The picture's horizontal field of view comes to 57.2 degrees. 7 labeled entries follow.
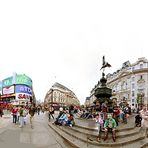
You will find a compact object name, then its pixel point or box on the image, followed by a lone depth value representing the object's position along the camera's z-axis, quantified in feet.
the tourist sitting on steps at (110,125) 22.45
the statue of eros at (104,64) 40.68
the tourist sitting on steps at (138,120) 28.33
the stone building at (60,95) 245.43
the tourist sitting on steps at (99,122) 23.66
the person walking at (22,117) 34.85
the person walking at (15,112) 39.07
